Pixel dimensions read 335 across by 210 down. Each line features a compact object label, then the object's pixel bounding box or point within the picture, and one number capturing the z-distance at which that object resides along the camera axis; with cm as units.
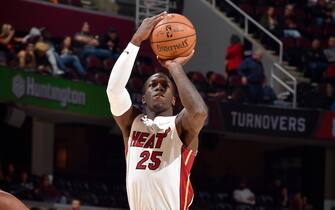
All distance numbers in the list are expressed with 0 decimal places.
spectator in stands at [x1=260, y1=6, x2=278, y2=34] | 2073
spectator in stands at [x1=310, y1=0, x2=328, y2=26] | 2132
